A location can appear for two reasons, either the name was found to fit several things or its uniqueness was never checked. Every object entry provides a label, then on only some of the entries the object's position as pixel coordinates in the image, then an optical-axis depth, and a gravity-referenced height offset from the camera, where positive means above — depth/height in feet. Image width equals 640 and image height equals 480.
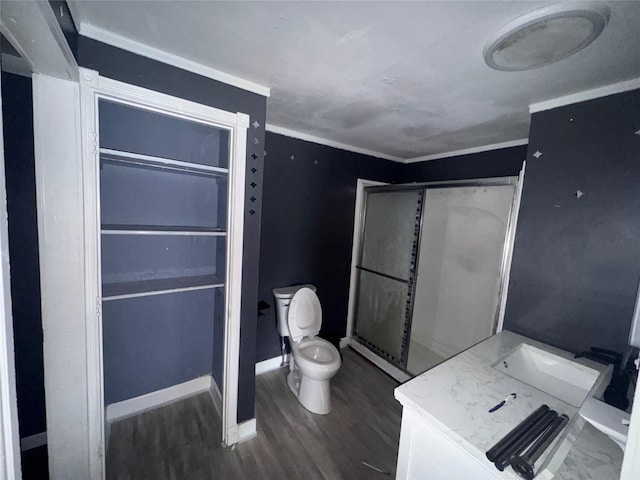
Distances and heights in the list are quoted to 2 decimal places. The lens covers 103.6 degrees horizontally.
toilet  6.66 -3.74
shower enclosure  8.17 -1.54
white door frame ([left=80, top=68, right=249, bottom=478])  3.77 +0.05
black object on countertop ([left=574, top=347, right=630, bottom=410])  3.11 -1.92
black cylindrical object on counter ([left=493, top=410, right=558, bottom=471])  2.43 -2.19
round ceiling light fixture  2.80 +2.48
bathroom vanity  2.53 -2.22
